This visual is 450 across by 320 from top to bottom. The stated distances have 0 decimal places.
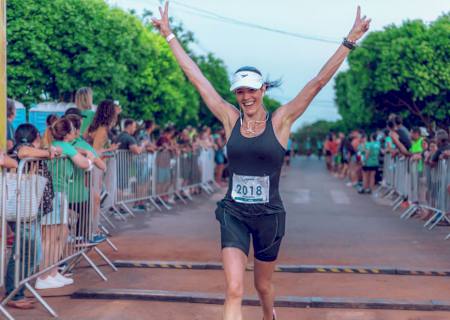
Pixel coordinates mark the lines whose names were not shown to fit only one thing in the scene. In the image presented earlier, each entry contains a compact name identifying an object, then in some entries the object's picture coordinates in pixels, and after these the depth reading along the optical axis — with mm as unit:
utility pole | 7555
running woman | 5781
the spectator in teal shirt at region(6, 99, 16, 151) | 11578
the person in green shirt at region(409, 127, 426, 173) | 16922
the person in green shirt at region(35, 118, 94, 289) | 8125
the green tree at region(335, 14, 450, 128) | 32969
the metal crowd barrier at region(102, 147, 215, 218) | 13969
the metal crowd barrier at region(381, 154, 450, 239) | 13626
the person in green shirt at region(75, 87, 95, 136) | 12273
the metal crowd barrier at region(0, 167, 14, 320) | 6785
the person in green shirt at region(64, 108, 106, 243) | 8955
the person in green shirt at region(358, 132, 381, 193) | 23047
